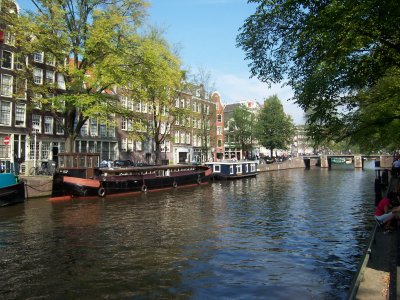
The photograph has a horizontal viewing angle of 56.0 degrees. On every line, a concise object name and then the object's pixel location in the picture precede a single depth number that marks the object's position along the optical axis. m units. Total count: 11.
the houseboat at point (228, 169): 50.62
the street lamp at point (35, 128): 36.33
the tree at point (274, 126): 84.88
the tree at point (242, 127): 78.56
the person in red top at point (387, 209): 12.05
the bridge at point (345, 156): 85.75
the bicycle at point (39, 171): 33.56
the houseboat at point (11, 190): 23.50
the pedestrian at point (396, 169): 33.67
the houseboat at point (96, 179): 28.34
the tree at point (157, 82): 31.72
